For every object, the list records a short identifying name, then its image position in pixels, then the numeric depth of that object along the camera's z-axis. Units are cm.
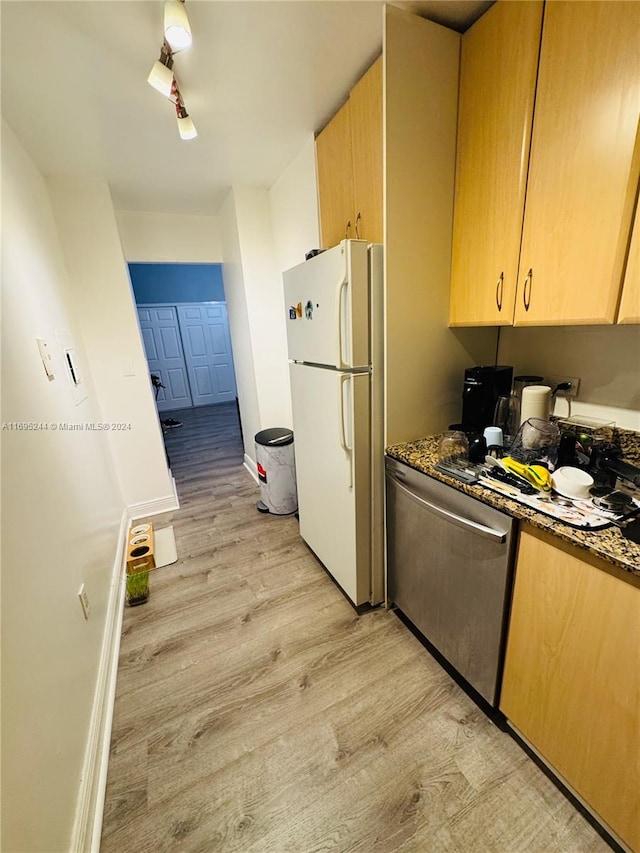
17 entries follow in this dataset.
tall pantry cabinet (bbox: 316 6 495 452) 125
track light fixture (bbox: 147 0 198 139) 104
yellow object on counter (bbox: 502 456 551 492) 108
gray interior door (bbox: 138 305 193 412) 599
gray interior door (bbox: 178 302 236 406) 632
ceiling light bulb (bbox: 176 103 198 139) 148
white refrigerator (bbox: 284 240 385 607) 138
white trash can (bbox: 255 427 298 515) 265
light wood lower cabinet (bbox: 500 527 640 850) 84
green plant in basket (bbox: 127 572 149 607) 194
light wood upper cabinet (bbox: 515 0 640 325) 90
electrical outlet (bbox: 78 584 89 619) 140
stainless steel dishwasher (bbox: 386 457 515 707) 112
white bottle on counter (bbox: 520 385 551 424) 134
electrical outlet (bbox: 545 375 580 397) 142
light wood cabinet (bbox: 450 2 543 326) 109
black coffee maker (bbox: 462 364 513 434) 150
